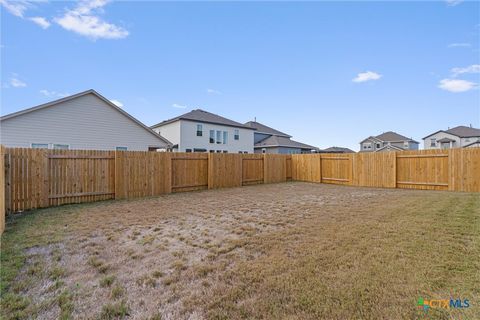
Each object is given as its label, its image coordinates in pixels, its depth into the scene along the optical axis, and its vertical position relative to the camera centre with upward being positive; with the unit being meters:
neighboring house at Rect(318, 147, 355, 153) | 42.59 +1.97
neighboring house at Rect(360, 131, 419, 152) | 40.75 +3.10
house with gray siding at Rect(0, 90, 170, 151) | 12.26 +2.03
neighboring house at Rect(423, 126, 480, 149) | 35.23 +3.45
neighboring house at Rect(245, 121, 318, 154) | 28.97 +2.26
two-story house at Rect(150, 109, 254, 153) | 21.89 +2.81
